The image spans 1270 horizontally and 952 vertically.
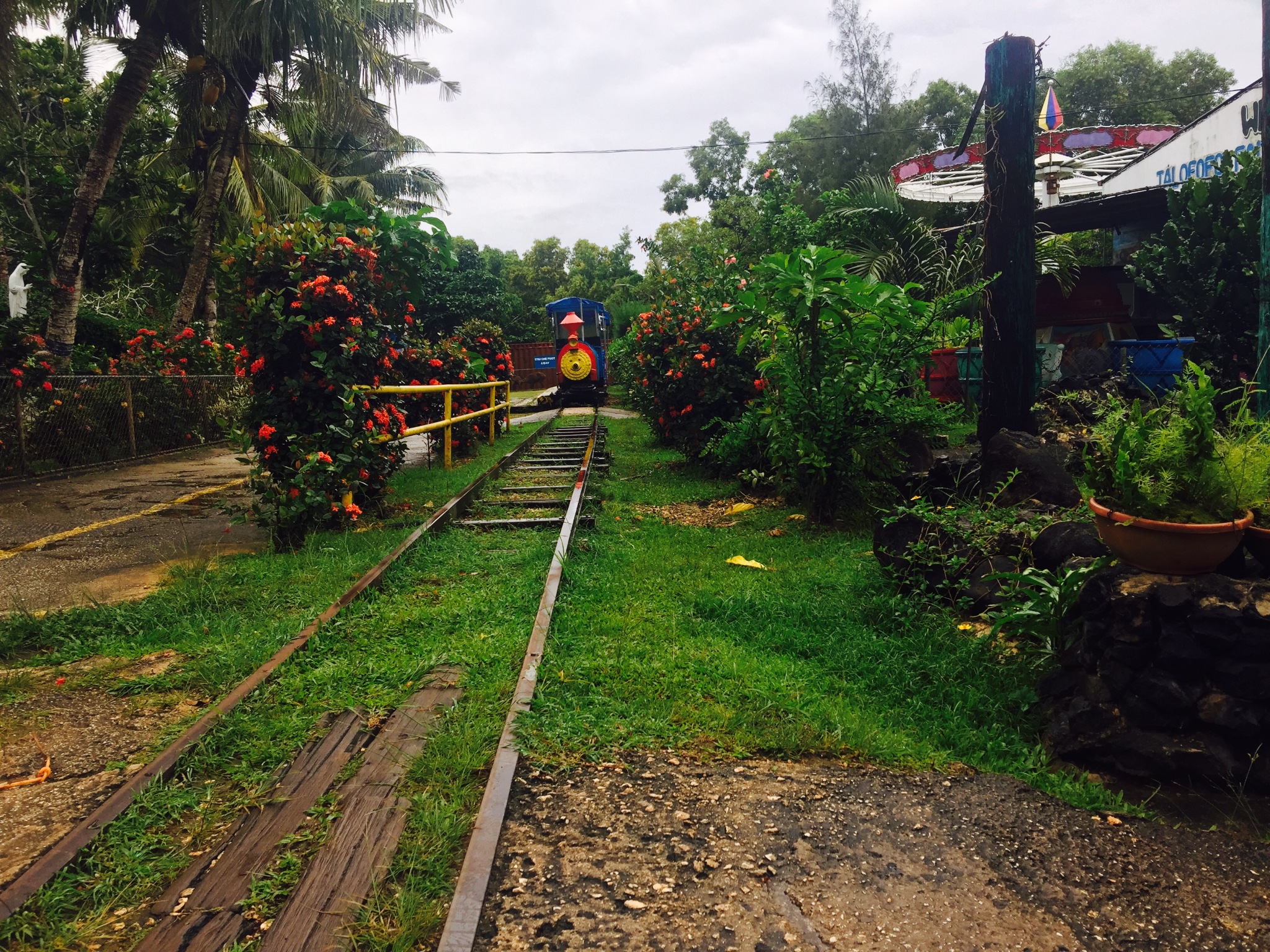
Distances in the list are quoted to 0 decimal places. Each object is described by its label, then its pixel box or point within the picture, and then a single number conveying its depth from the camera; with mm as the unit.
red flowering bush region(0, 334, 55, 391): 9758
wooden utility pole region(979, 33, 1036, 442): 5773
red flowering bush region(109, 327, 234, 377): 13938
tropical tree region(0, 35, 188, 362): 18266
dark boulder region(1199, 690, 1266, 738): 2568
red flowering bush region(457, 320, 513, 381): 15633
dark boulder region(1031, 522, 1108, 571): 3607
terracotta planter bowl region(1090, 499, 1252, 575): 2797
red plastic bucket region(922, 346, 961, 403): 12656
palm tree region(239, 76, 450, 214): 17844
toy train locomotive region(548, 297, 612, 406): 26031
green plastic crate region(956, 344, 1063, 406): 12086
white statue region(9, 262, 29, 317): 12440
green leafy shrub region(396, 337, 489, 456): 10688
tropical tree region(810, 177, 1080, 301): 14977
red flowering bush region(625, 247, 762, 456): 10086
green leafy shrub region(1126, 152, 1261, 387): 8461
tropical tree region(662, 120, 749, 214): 45438
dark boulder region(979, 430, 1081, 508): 5117
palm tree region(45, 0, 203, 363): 11766
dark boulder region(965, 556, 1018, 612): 4070
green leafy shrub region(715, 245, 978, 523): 6238
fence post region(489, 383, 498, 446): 14062
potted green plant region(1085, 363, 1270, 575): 2830
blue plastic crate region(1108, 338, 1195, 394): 10922
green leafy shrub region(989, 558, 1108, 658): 3330
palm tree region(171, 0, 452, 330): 13711
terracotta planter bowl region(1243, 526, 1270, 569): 2881
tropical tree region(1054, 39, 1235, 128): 37812
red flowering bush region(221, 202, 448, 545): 6281
